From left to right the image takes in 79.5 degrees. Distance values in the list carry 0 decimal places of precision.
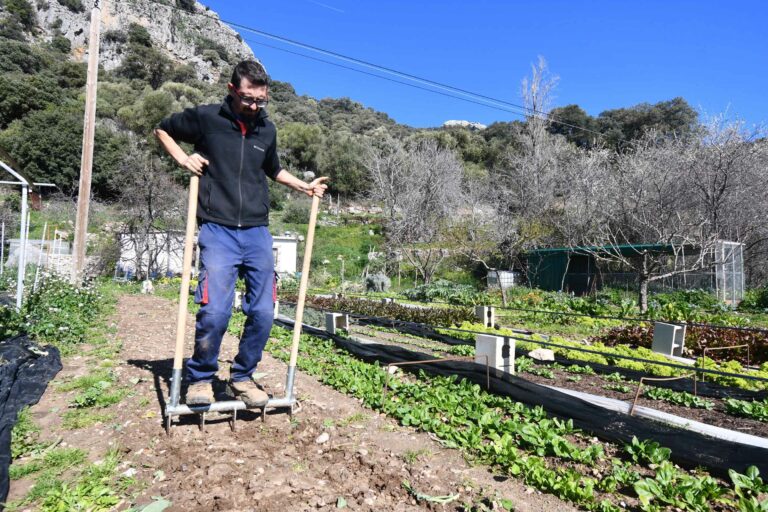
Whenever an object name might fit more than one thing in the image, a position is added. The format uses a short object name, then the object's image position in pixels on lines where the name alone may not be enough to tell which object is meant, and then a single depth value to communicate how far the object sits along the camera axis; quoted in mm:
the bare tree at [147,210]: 20250
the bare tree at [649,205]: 13328
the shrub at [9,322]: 4911
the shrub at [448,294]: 14992
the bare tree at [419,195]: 20344
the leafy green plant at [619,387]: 4387
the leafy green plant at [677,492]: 2068
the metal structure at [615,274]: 15125
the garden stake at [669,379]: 3395
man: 2770
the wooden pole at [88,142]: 11727
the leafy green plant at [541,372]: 4844
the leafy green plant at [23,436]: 2455
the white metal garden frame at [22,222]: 6380
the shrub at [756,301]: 13617
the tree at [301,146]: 39875
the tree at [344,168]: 38219
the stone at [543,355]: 5590
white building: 20391
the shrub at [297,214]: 31208
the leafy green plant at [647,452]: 2520
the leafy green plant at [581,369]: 5257
